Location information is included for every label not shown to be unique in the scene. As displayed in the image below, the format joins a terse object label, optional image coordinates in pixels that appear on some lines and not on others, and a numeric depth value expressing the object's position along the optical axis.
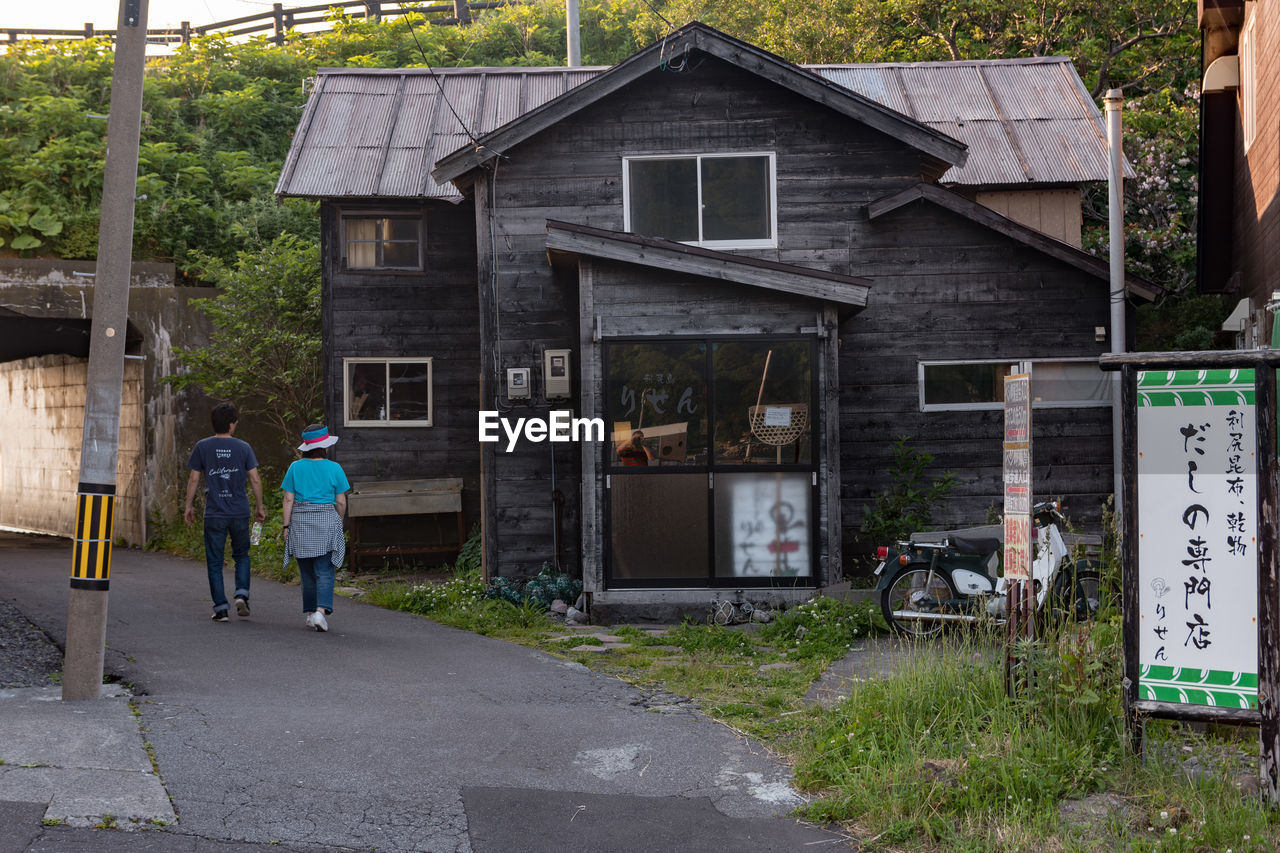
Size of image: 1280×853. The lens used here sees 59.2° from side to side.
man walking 10.02
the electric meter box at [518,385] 12.47
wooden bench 14.88
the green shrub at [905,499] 12.77
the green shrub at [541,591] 11.87
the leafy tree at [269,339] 16.98
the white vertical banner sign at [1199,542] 5.22
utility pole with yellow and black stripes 6.95
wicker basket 10.99
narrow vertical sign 6.03
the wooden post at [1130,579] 5.38
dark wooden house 11.02
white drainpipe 12.78
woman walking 9.84
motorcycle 9.63
